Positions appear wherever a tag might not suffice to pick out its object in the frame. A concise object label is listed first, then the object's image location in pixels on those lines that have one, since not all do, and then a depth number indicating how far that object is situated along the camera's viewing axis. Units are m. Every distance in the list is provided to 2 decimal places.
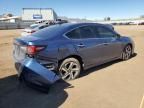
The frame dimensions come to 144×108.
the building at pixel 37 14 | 32.86
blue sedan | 2.77
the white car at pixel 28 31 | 8.34
